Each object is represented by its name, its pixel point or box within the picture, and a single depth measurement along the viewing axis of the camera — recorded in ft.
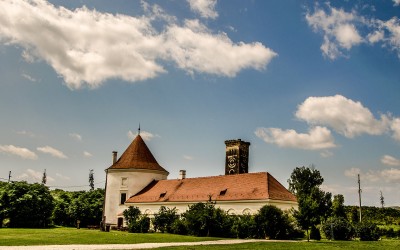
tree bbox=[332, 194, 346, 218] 171.83
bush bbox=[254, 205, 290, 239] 108.47
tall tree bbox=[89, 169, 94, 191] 387.14
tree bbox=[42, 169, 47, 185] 383.24
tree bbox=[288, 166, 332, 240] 97.40
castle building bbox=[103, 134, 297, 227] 127.13
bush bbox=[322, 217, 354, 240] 110.83
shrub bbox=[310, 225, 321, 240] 108.71
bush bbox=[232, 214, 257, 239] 110.11
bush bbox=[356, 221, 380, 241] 113.50
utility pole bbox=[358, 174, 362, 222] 166.47
